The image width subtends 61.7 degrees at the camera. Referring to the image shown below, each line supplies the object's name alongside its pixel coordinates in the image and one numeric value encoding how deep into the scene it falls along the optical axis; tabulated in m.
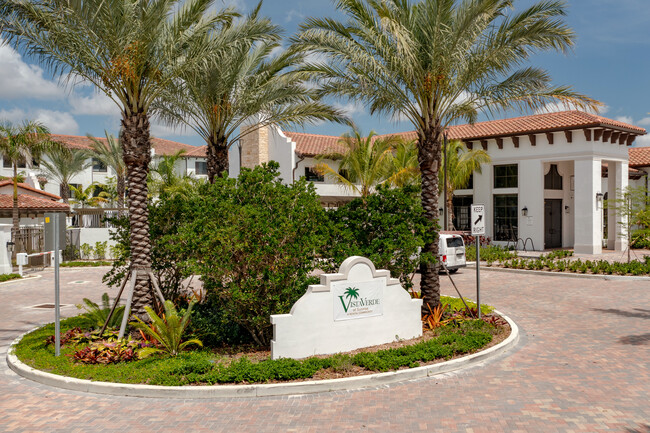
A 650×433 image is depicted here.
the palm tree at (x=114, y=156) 36.31
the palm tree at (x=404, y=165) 28.97
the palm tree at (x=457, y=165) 30.70
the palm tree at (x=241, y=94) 12.97
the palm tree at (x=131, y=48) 9.77
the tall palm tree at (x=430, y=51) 11.22
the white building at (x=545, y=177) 27.84
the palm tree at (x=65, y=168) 44.06
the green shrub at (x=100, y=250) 28.59
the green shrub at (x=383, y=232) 10.53
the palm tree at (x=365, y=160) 29.22
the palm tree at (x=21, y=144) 24.12
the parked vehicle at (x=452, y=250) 19.52
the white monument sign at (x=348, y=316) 8.75
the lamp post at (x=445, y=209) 27.34
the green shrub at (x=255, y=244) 9.04
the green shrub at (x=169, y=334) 9.04
